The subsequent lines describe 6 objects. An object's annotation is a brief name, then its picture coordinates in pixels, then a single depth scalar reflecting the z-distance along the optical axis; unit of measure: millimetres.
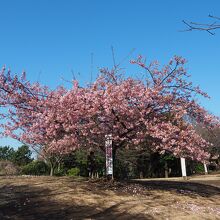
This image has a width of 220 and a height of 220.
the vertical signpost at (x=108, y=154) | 7576
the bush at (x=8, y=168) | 16133
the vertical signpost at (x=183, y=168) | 15869
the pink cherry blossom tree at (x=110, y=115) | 7102
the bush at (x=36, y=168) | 16632
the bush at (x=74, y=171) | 15653
